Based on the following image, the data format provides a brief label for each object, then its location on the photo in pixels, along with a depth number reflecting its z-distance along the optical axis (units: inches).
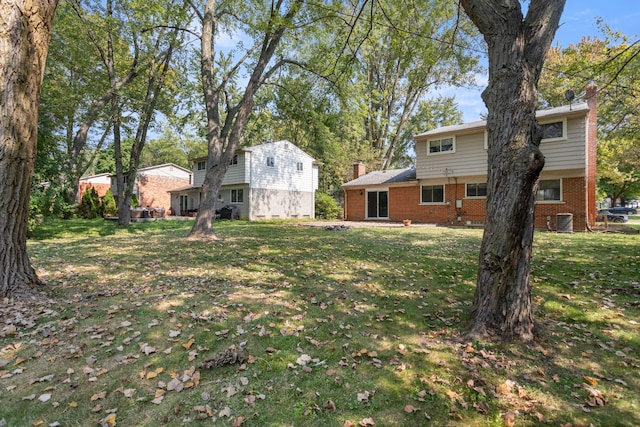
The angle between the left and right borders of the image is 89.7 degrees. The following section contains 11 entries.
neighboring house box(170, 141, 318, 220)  965.8
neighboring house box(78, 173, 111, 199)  1327.6
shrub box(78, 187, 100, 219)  960.9
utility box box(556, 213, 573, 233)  524.7
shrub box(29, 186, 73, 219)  437.1
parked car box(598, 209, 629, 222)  836.4
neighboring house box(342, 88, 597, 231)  562.6
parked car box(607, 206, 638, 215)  1302.4
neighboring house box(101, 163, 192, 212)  1300.4
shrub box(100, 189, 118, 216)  1015.6
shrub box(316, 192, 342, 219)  1119.6
